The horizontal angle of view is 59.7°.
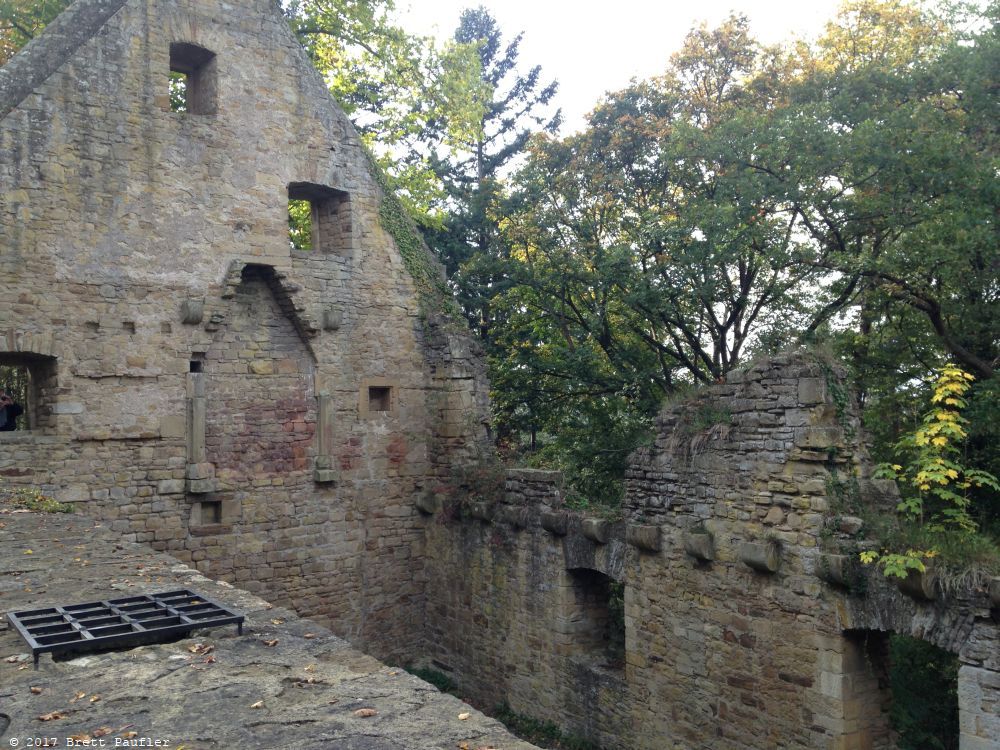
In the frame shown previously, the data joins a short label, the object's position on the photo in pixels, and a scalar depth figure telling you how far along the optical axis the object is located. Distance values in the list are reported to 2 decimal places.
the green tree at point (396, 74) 16.95
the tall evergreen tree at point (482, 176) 17.94
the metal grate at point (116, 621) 4.25
